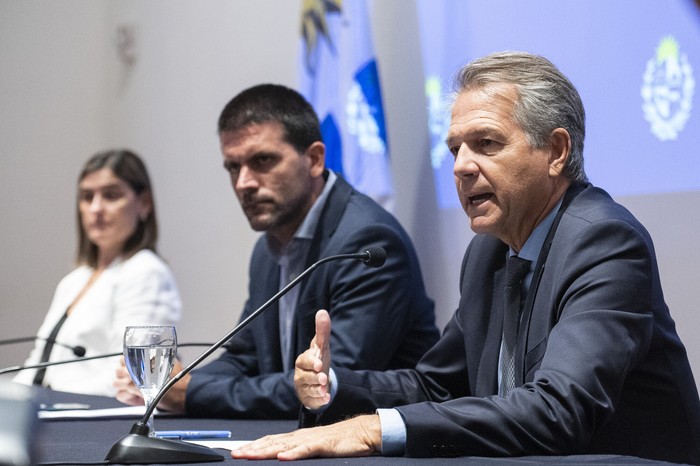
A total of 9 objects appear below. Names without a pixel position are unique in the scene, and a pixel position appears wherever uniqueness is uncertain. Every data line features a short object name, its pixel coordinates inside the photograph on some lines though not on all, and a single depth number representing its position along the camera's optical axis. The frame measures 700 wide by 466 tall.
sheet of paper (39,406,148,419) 4.96
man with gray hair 3.42
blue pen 4.11
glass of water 3.88
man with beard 5.39
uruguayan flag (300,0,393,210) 7.76
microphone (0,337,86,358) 5.92
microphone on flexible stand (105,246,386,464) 3.25
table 3.19
